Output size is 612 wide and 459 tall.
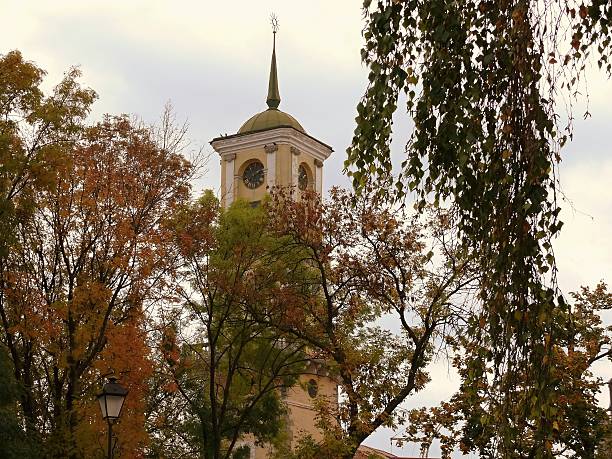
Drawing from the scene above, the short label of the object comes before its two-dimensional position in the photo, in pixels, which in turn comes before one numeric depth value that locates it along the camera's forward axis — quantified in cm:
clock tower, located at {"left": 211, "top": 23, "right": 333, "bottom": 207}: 6550
